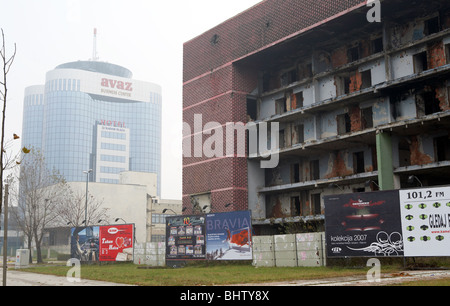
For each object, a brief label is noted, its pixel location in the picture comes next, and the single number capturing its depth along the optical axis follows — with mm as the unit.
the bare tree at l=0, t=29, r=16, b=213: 10114
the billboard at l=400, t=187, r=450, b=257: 17297
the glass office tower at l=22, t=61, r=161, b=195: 155750
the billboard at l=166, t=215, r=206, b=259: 30688
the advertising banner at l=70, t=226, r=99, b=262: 38312
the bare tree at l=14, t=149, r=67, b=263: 46969
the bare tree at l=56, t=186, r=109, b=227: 70256
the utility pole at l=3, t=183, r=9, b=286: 9992
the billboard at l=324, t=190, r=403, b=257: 18719
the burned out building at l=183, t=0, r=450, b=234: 33094
